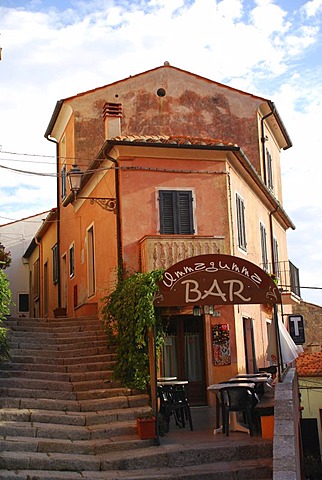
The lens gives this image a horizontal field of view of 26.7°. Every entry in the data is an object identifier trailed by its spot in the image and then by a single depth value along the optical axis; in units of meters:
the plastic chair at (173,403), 12.51
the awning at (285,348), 13.94
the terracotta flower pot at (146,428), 11.05
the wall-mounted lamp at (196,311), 13.86
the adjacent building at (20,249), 30.72
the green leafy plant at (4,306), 12.38
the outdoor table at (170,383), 12.71
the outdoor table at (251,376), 14.00
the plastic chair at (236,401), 11.55
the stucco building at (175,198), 15.02
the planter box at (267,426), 11.14
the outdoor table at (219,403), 11.55
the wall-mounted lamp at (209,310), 14.49
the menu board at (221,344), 14.83
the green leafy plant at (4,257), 19.03
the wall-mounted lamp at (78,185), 15.98
